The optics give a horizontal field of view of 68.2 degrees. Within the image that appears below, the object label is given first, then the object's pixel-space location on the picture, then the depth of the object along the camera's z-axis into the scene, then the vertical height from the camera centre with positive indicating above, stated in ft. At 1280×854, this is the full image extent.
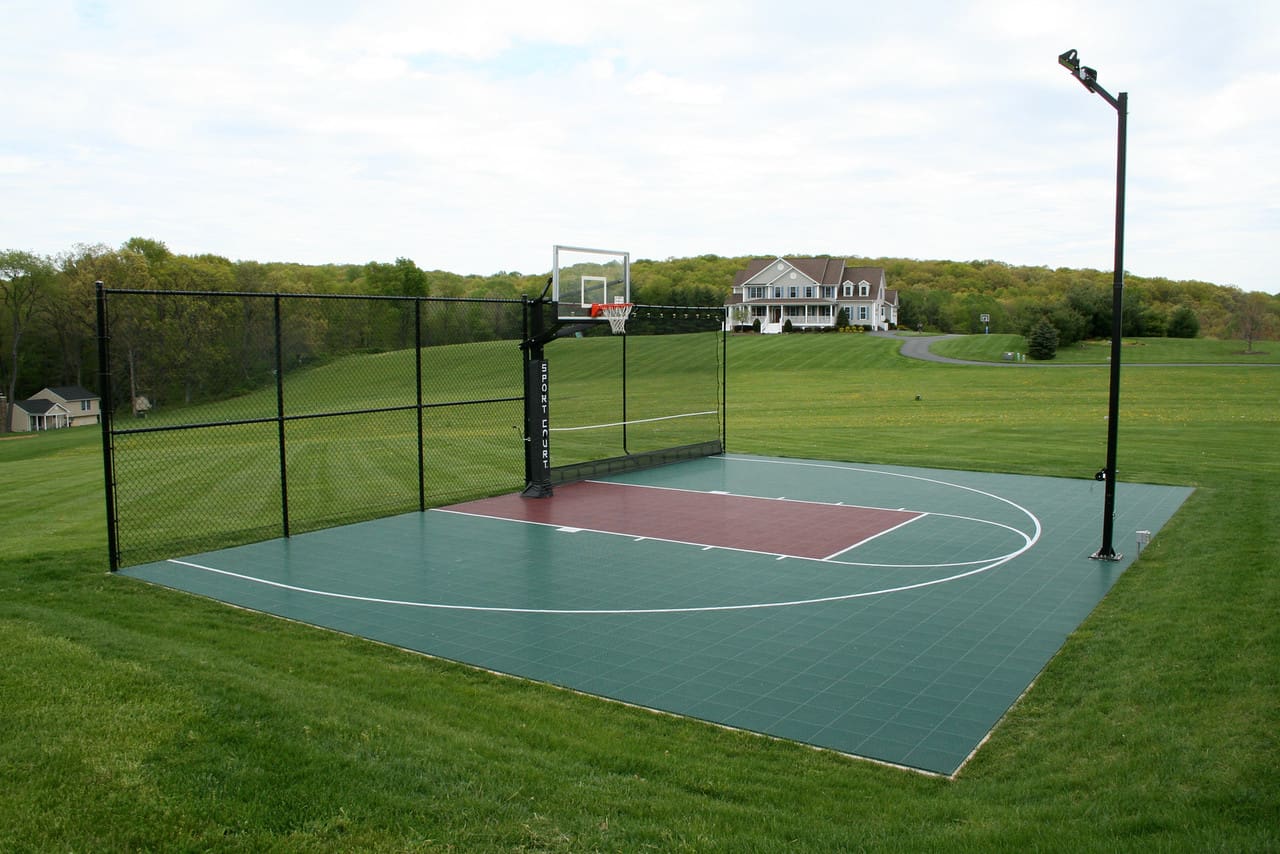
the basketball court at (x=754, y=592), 25.59 -9.69
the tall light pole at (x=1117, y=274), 33.73 +2.17
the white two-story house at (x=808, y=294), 246.47 +10.31
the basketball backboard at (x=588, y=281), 56.29 +3.28
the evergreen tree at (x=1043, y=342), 173.06 -1.51
